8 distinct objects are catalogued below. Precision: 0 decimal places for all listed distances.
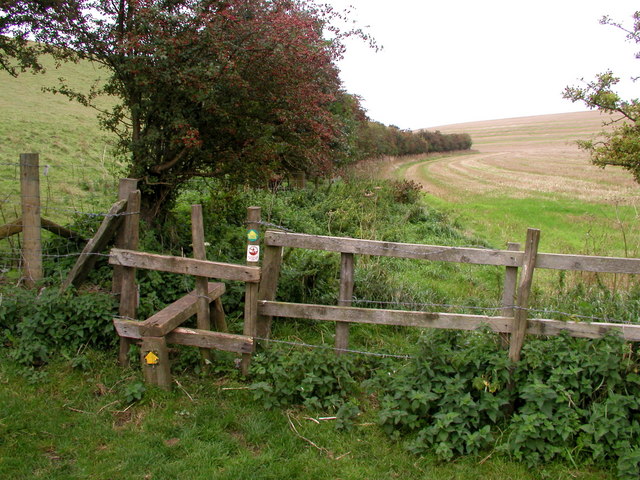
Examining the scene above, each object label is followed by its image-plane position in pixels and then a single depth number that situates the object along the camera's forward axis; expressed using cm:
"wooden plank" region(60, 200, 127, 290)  564
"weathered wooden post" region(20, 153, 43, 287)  617
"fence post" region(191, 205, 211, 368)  526
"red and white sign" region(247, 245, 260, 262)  509
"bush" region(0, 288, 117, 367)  545
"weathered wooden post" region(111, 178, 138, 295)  560
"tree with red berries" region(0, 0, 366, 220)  705
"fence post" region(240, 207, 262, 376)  510
